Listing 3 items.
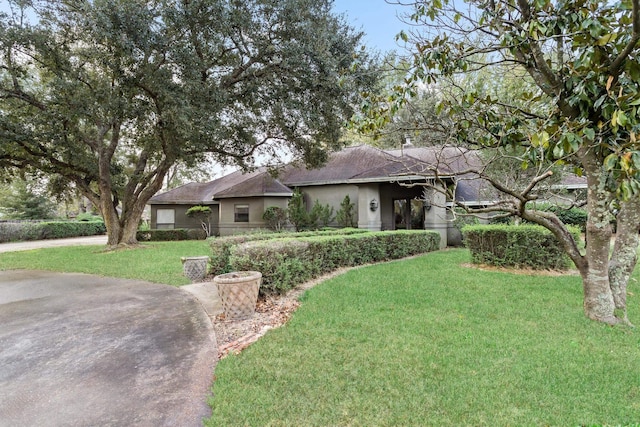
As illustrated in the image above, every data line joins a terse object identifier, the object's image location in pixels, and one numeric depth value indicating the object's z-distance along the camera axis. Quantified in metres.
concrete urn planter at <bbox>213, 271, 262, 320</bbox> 5.33
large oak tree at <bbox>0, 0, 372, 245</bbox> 10.47
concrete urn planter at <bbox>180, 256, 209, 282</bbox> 8.55
